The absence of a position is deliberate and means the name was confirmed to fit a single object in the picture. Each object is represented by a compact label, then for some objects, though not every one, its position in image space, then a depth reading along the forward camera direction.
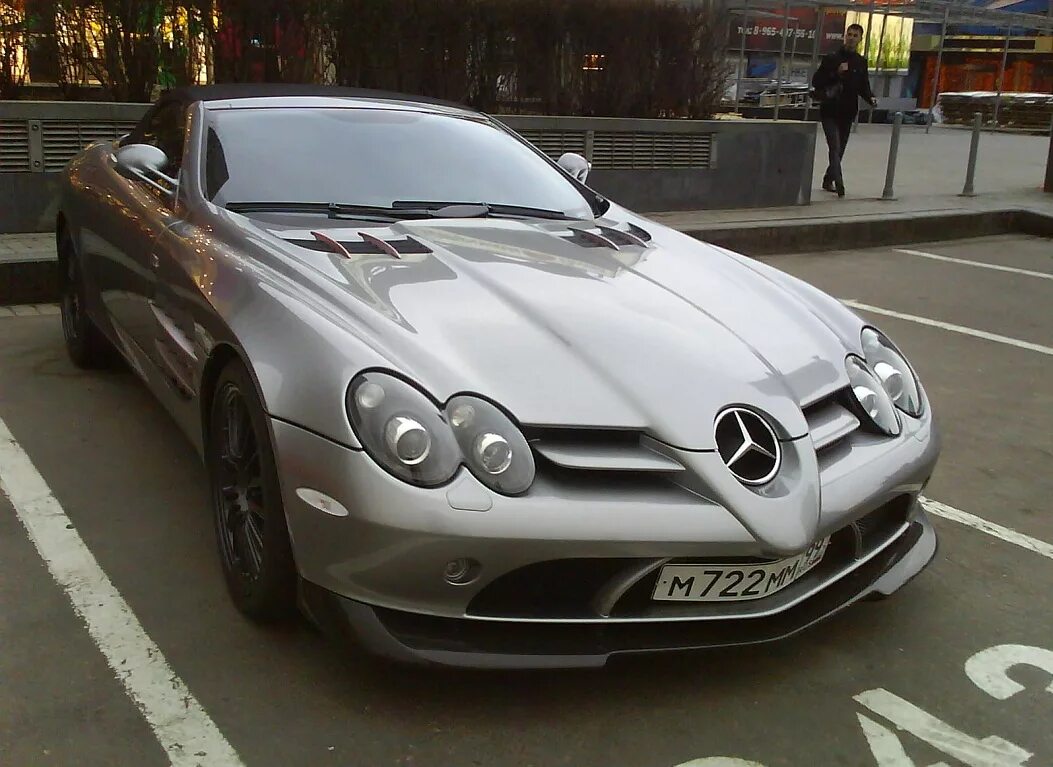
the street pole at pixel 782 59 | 19.88
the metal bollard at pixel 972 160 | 12.92
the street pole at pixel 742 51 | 17.94
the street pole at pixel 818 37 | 20.27
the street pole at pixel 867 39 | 22.57
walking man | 12.16
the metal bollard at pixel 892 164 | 12.08
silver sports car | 2.42
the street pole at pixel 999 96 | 29.11
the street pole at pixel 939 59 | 24.52
